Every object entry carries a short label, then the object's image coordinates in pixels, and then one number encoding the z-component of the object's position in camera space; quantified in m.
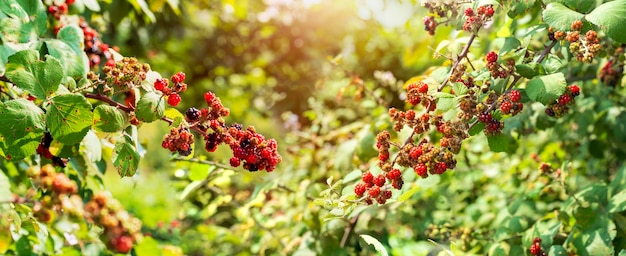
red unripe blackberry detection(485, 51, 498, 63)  1.66
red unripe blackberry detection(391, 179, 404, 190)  1.60
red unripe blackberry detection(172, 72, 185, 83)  1.52
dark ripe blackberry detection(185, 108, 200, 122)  1.57
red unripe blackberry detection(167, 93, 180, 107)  1.51
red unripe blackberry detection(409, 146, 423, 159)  1.57
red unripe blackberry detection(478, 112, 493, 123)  1.63
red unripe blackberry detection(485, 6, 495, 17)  1.64
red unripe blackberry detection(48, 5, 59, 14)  2.14
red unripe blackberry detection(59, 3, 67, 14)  2.17
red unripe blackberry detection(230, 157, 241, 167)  1.55
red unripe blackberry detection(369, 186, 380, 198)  1.56
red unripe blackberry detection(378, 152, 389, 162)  1.65
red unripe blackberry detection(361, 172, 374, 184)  1.61
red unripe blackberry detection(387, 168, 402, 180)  1.59
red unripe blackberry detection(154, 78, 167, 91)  1.51
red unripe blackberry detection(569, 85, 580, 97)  1.66
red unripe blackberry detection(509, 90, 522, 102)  1.59
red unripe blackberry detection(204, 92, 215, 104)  1.54
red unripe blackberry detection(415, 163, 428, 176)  1.52
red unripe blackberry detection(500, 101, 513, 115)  1.56
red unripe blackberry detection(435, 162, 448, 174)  1.53
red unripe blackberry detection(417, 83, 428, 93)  1.63
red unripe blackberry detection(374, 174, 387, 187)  1.57
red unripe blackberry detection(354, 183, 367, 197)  1.60
